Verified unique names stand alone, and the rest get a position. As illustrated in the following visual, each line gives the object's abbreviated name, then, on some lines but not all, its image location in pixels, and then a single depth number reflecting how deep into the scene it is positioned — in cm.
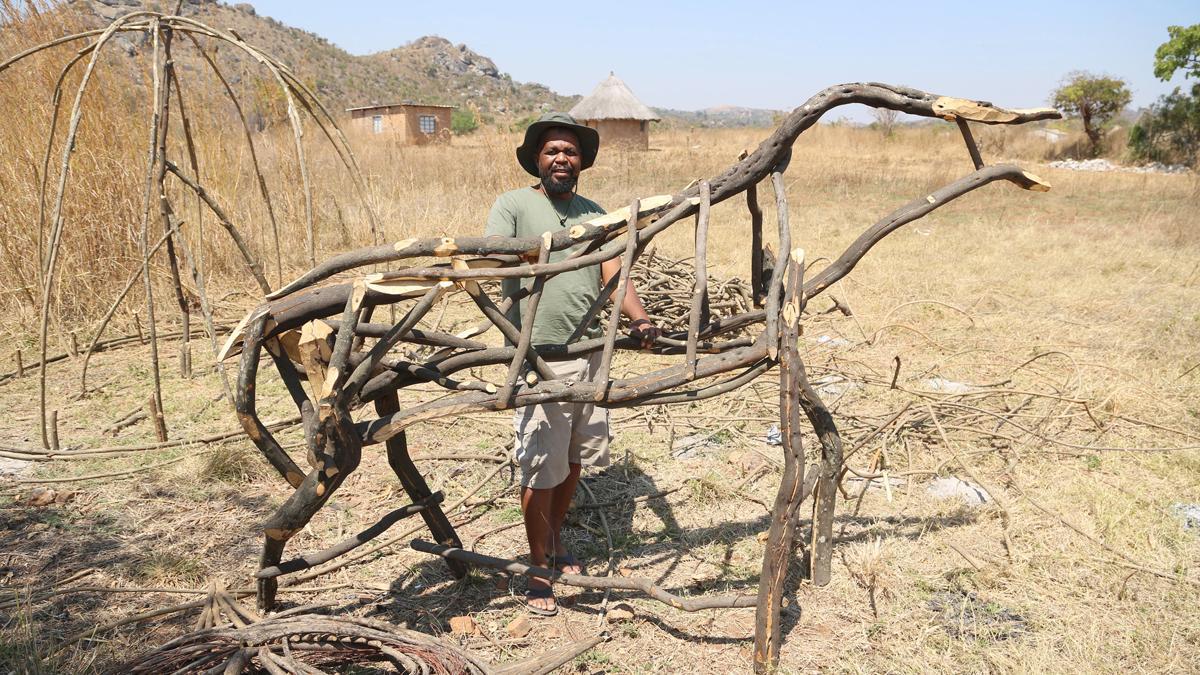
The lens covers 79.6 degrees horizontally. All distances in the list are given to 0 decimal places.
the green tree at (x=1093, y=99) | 1988
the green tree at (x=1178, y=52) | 1573
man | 248
